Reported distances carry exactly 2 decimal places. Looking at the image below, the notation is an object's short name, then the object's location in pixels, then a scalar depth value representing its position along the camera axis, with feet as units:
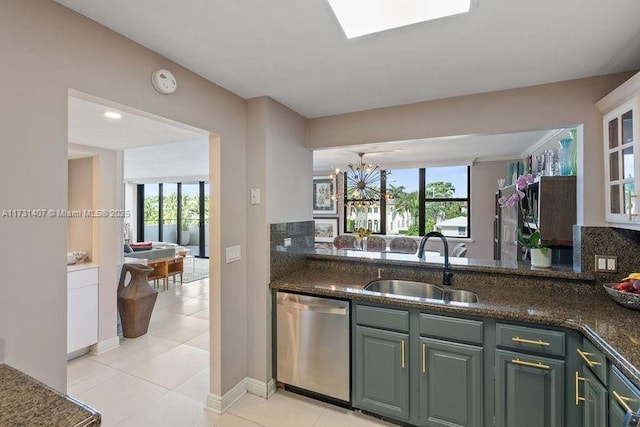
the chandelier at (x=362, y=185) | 17.00
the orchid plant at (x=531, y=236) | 7.27
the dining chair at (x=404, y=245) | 14.38
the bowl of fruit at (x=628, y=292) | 5.32
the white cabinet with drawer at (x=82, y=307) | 9.18
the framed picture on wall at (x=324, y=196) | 23.64
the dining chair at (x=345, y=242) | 16.30
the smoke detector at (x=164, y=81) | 5.60
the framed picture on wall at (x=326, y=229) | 23.44
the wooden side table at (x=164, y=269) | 18.05
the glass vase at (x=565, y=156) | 7.61
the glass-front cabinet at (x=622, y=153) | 5.07
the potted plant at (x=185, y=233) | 29.32
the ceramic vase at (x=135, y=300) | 11.05
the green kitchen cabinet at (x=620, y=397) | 3.66
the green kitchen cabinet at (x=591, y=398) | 4.38
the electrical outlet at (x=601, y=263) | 6.44
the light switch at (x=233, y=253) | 7.41
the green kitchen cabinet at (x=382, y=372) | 6.44
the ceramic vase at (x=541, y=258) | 7.13
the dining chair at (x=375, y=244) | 15.42
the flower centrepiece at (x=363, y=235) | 15.14
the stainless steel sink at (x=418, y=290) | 7.29
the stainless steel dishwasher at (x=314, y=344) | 7.10
